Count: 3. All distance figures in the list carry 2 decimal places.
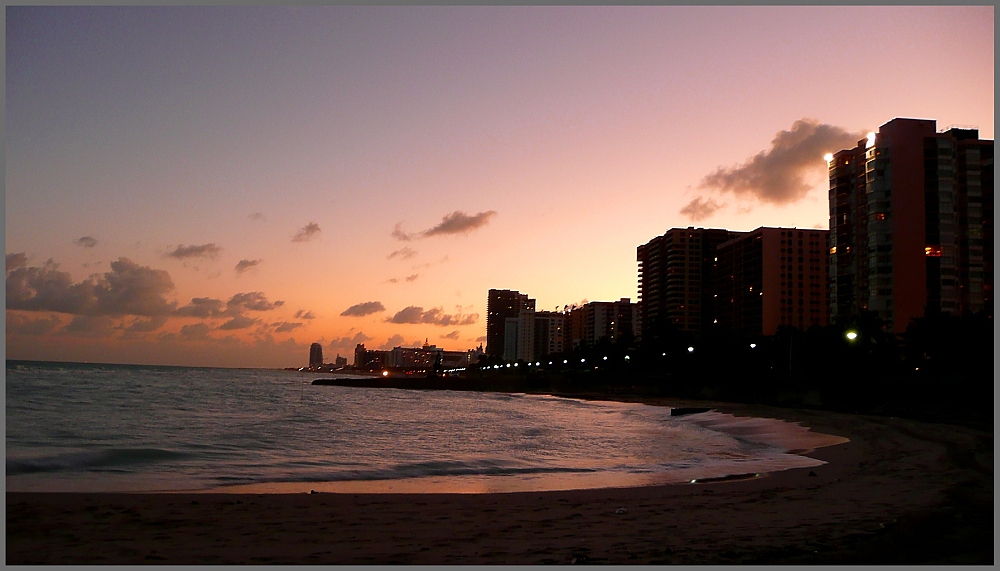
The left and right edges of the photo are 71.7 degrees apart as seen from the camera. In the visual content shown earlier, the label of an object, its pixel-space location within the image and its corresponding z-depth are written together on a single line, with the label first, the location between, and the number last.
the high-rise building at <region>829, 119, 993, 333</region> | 98.06
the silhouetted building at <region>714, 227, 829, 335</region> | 177.12
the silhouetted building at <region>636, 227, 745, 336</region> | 125.96
